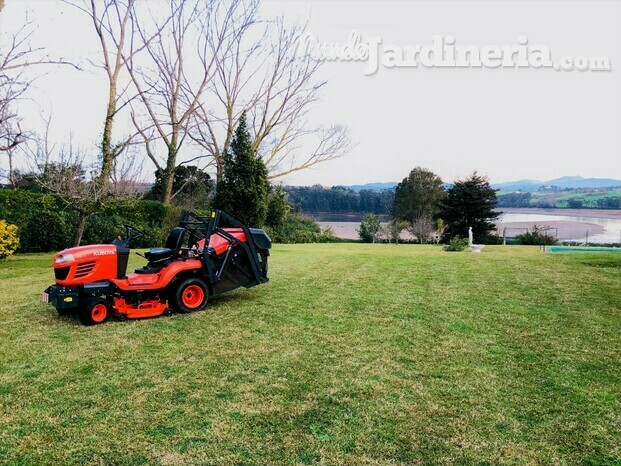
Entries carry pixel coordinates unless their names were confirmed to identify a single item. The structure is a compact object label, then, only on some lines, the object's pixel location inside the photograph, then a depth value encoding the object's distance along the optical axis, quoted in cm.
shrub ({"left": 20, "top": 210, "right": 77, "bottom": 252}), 1302
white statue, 1602
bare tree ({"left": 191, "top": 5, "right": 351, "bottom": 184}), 2300
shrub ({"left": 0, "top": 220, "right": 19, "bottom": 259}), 1063
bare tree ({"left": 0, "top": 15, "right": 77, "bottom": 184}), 932
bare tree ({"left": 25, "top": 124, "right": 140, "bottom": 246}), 1080
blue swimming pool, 1730
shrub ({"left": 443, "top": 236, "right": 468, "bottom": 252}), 1652
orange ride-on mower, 521
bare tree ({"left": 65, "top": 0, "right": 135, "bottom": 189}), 1480
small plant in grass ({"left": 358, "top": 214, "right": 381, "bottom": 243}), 3164
